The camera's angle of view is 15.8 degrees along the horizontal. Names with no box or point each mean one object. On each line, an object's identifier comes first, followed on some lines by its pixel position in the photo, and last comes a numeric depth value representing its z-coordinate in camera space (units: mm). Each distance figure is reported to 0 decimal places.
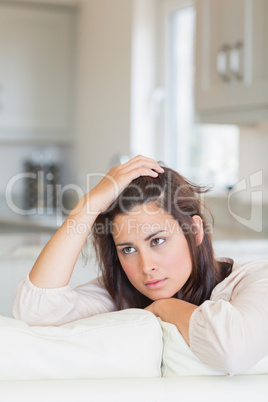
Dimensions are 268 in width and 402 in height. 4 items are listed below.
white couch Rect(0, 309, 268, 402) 1504
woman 1772
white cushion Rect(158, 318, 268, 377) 1562
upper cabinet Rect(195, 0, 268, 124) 3201
